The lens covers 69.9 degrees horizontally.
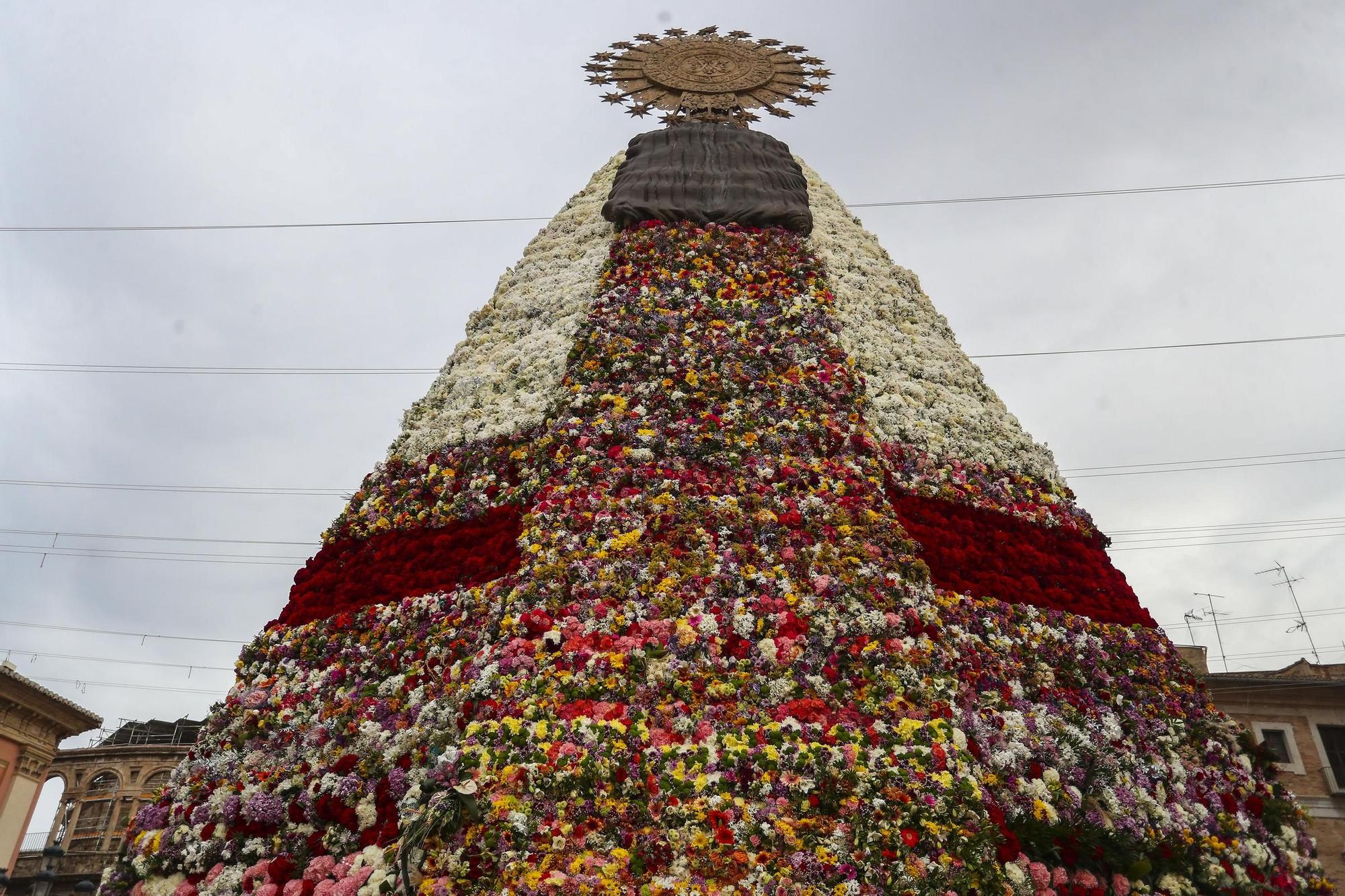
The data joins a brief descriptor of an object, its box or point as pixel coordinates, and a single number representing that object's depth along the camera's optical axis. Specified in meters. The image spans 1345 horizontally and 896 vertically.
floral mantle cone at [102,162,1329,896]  5.54
